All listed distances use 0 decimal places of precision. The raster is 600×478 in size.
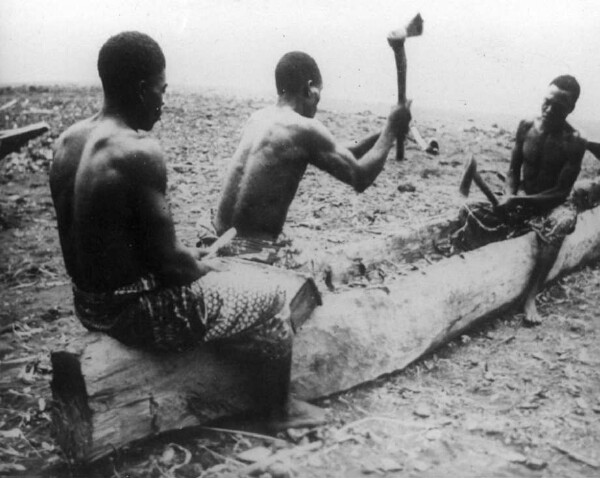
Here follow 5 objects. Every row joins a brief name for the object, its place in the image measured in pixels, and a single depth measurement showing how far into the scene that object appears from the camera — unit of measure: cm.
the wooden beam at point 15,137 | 535
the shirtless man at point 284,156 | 303
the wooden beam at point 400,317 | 282
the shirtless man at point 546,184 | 404
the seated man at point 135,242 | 210
